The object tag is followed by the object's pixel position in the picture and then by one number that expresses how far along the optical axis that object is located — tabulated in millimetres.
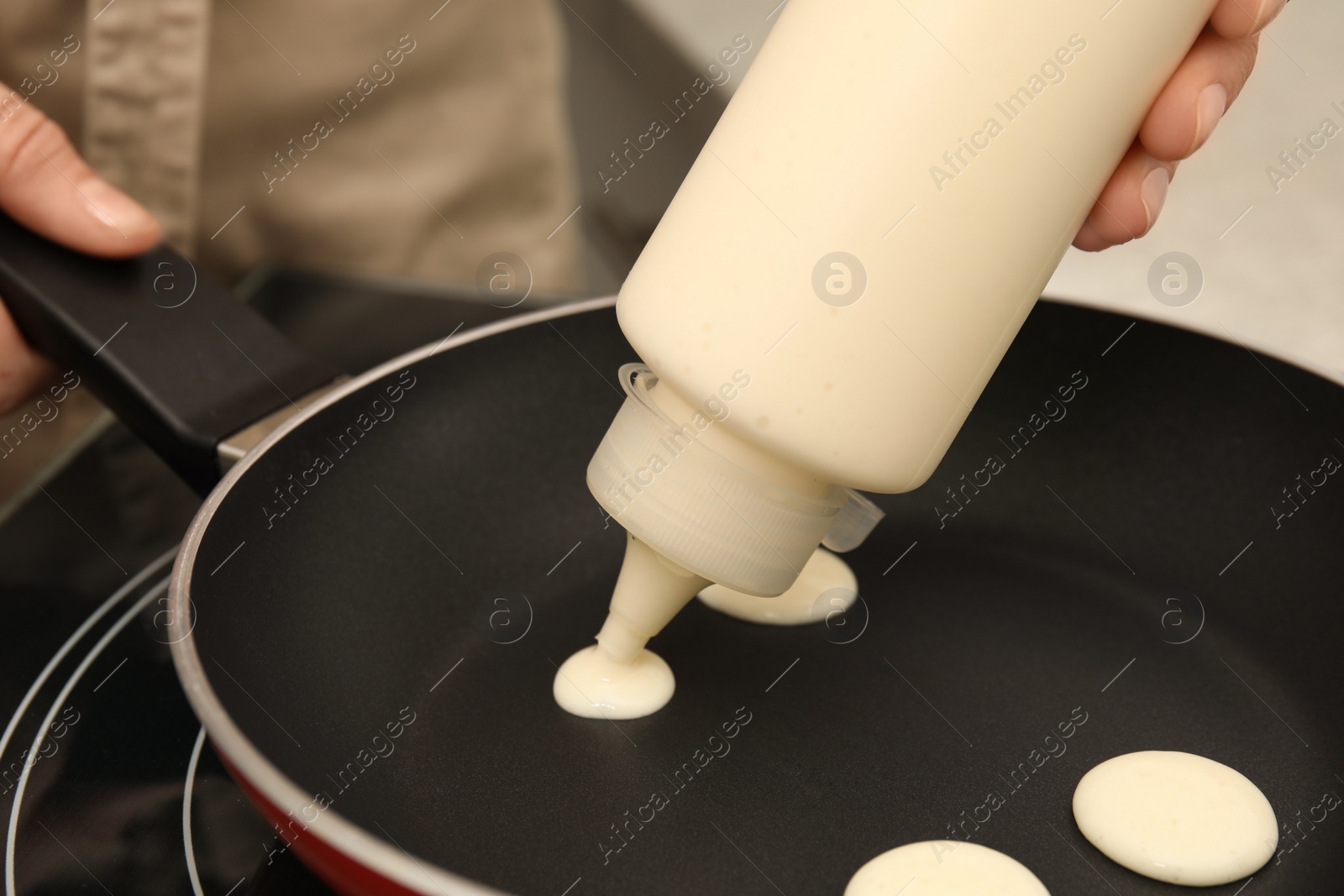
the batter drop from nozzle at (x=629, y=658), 546
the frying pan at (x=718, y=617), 538
